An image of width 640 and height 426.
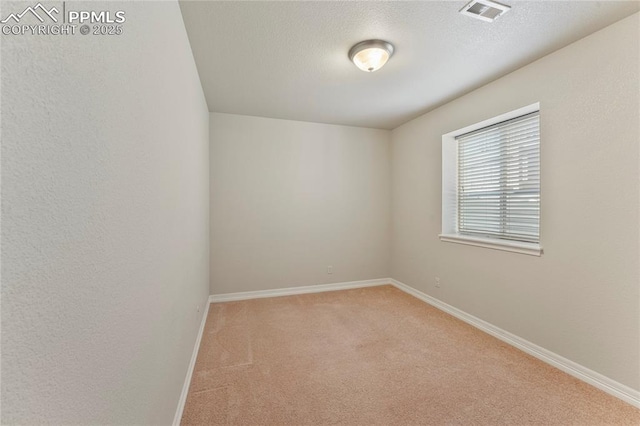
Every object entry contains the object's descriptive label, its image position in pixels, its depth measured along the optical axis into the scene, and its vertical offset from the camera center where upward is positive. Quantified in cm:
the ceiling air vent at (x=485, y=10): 169 +128
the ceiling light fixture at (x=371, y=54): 209 +123
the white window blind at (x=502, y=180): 254 +28
